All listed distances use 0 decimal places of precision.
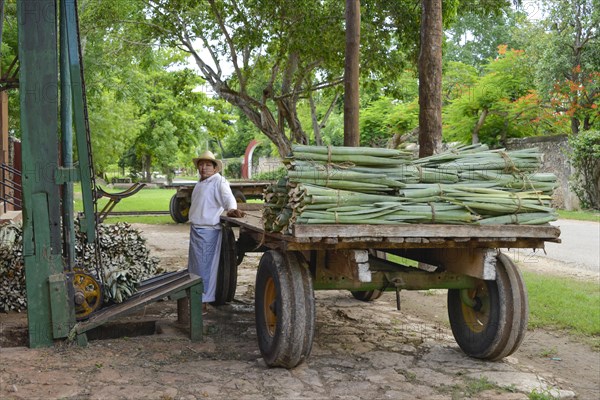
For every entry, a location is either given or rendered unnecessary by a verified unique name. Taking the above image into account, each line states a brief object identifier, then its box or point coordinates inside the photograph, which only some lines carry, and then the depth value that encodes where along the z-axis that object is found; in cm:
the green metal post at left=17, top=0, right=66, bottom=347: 571
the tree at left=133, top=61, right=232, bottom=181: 4506
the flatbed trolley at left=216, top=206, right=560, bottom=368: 497
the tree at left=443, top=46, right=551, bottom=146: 2528
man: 772
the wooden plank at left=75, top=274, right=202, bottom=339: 587
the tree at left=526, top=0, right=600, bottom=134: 2409
